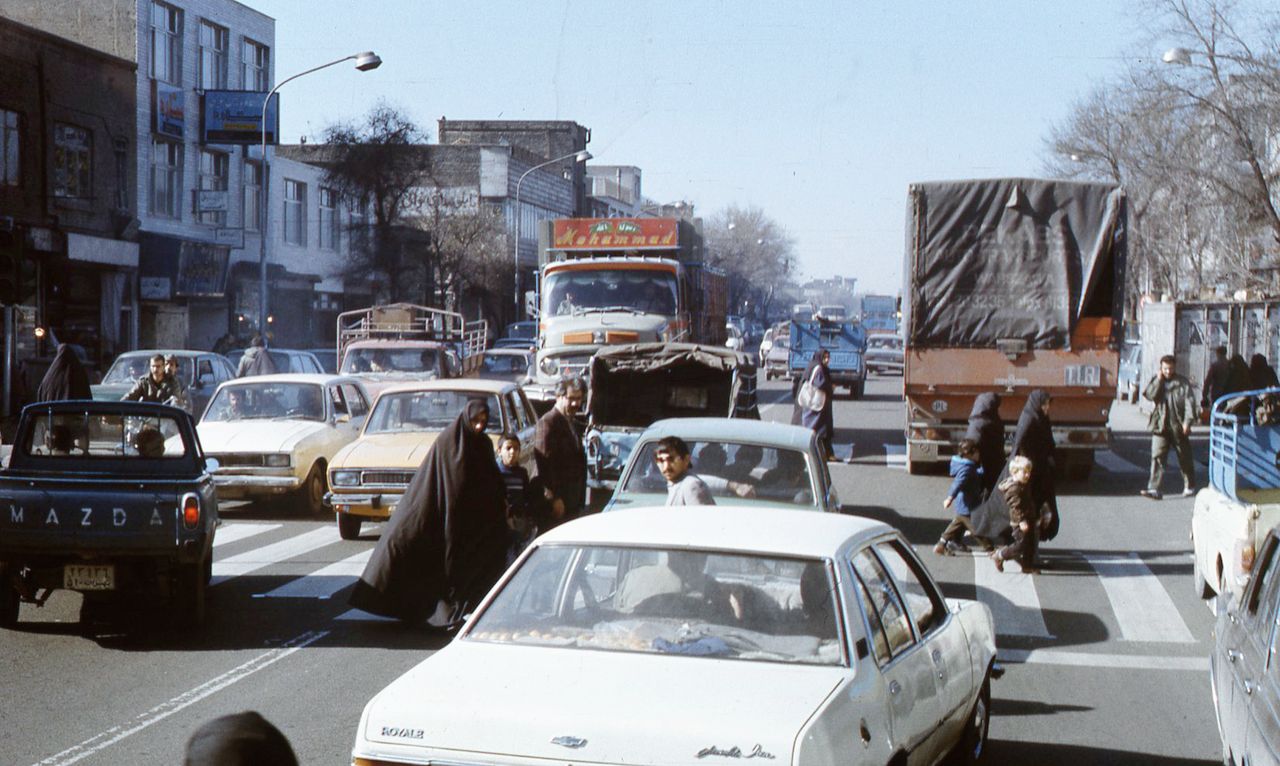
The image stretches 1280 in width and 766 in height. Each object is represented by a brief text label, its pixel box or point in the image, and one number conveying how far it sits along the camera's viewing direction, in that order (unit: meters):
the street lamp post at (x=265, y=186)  34.12
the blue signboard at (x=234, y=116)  41.44
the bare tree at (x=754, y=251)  123.62
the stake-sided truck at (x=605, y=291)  25.56
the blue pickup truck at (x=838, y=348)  41.44
